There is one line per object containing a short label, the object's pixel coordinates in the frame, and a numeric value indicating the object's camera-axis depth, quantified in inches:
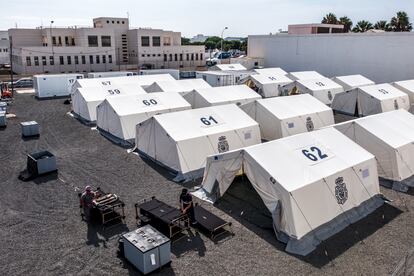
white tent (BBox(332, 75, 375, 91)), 1185.4
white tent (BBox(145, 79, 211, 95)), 1010.1
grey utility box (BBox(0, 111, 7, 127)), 798.8
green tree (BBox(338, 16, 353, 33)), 2415.5
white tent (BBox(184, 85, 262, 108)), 873.5
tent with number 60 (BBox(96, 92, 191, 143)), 701.3
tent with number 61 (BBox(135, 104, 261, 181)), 539.8
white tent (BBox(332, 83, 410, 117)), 930.2
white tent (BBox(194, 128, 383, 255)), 367.6
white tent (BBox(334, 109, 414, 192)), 514.6
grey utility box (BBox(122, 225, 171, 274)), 311.4
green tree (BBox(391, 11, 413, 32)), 2014.0
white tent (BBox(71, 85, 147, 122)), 852.0
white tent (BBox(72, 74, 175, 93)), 1050.7
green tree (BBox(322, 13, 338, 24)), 2487.7
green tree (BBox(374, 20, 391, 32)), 2098.9
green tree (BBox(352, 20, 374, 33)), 2218.9
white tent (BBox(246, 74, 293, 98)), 1224.8
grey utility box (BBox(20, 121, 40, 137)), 726.5
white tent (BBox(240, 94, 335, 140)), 701.3
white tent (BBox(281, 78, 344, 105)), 1076.4
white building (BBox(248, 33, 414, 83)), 1320.1
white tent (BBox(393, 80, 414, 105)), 1062.4
